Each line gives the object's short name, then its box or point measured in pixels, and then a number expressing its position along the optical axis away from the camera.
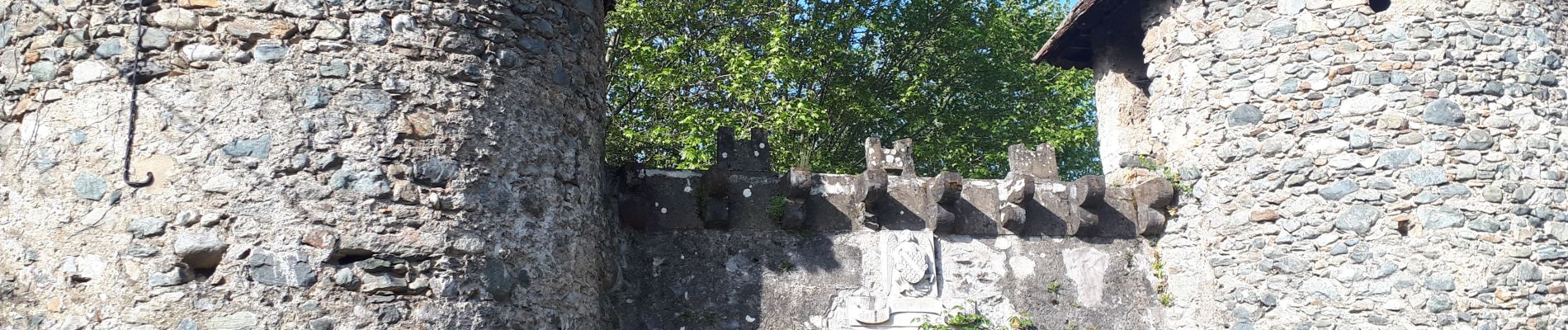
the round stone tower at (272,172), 4.70
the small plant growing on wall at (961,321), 7.11
